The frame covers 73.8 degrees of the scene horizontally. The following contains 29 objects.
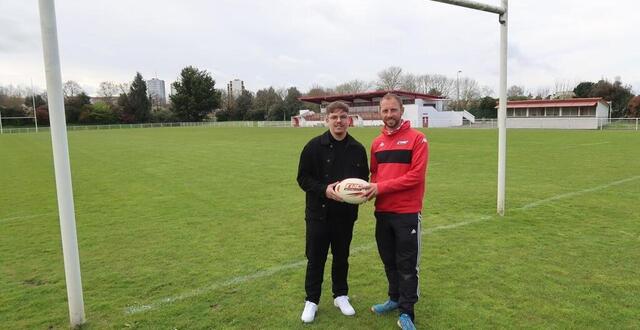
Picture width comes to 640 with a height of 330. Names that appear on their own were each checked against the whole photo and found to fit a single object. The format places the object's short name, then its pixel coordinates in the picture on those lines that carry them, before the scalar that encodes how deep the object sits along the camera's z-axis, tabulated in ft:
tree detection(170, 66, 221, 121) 298.15
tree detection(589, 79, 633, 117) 202.08
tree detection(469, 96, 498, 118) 230.07
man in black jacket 11.77
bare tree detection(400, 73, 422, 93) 324.29
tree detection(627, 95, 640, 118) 177.21
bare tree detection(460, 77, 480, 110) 307.68
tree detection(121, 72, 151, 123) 281.13
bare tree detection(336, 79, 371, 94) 349.00
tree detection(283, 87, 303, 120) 312.29
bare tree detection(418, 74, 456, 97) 325.01
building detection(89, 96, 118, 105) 297.53
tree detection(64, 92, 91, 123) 254.68
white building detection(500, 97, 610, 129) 148.36
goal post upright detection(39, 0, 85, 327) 10.51
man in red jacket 11.20
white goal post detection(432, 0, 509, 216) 21.44
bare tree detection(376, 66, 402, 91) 319.88
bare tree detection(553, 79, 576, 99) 249.96
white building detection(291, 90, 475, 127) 212.84
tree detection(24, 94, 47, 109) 262.47
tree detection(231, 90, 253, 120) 314.96
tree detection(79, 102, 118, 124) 256.73
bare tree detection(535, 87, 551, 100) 288.18
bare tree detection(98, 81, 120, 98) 322.34
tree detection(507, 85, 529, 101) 286.46
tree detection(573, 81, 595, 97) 226.81
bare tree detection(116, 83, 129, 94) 299.99
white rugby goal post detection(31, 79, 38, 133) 223.71
